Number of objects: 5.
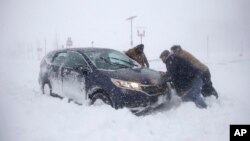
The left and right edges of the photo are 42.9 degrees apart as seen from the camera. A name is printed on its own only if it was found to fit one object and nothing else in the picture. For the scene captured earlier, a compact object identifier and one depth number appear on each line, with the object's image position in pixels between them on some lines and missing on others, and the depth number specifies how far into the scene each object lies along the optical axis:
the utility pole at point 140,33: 17.45
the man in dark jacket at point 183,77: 6.27
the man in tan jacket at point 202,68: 6.43
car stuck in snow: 5.46
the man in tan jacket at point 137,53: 8.16
